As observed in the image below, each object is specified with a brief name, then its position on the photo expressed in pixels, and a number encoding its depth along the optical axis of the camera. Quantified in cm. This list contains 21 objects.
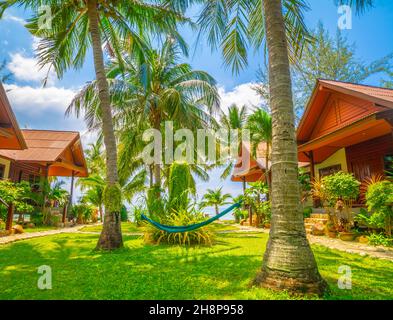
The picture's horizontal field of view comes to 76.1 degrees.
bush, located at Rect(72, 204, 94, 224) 1499
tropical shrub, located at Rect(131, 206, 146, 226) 968
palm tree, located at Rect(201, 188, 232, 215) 1613
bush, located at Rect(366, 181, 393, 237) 566
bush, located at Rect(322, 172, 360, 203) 697
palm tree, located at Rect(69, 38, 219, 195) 959
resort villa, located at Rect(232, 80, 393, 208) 715
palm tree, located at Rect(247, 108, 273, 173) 1066
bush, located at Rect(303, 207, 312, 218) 964
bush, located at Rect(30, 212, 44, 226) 1138
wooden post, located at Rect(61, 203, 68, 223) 1269
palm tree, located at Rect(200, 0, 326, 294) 272
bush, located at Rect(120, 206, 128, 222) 1881
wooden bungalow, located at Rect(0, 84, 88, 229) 818
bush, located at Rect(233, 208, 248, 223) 1496
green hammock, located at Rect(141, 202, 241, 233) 450
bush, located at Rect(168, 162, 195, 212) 705
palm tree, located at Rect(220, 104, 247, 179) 1618
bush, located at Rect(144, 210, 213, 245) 629
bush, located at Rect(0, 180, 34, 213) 802
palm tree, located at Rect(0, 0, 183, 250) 568
